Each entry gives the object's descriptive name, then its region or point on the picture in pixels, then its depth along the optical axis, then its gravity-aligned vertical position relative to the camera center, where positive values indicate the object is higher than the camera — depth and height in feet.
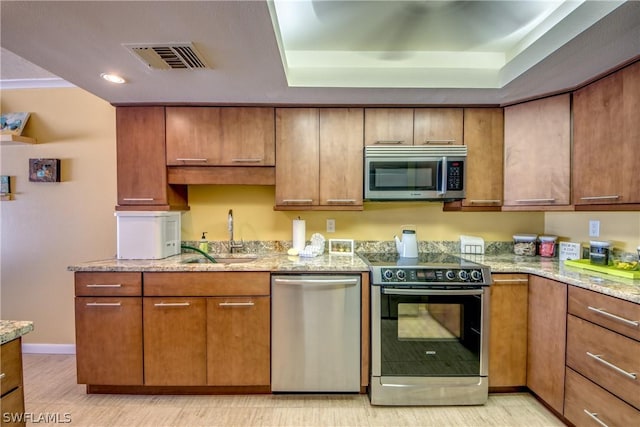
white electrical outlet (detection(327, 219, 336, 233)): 8.96 -0.55
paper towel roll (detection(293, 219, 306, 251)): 8.34 -0.76
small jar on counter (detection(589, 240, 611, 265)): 6.38 -0.98
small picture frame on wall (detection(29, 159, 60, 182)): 8.74 +1.10
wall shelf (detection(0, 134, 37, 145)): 8.28 +1.93
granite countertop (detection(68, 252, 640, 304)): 5.64 -1.36
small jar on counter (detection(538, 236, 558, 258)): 8.16 -1.06
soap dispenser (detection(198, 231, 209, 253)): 8.71 -1.13
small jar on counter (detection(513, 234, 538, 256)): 8.37 -1.05
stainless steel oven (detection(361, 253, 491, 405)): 6.57 -2.92
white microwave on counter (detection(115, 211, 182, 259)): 7.50 -0.70
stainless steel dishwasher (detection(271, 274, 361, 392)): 6.72 -2.76
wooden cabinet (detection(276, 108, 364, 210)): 7.87 +1.33
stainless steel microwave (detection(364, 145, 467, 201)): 7.66 +0.96
